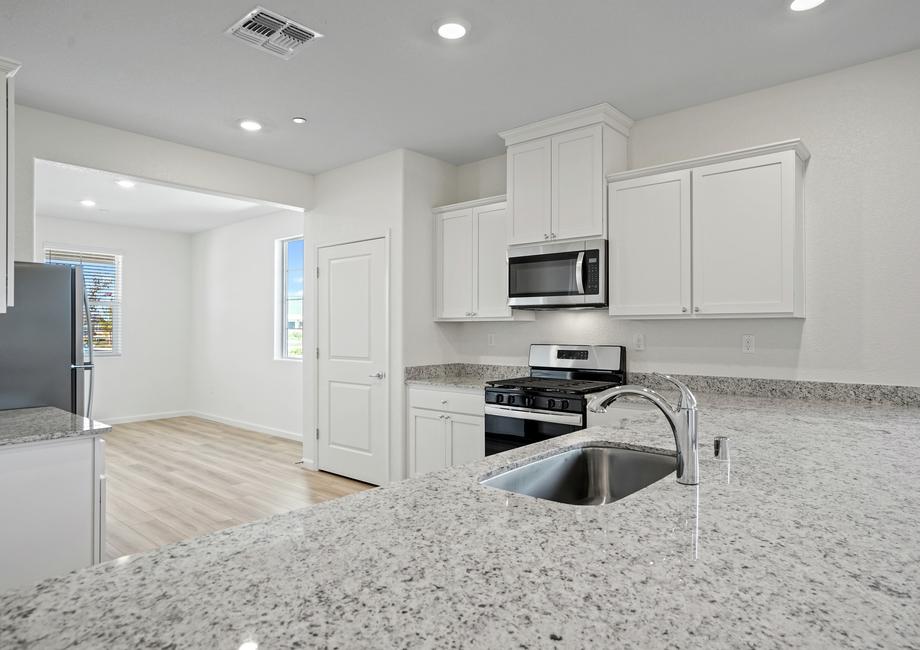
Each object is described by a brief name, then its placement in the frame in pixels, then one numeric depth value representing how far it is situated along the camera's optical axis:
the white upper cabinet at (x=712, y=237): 2.85
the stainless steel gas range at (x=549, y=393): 3.22
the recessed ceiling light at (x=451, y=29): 2.48
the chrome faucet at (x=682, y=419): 1.27
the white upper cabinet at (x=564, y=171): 3.43
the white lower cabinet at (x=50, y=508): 2.01
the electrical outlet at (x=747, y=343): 3.18
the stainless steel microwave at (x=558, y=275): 3.43
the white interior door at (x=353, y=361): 4.36
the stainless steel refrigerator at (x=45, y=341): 2.71
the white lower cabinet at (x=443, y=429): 3.75
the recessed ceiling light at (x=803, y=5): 2.31
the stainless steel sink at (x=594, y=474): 1.59
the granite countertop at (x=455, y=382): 3.85
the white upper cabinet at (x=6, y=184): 2.28
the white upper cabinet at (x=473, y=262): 4.05
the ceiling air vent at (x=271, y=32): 2.43
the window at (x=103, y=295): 6.92
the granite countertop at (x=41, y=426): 2.06
